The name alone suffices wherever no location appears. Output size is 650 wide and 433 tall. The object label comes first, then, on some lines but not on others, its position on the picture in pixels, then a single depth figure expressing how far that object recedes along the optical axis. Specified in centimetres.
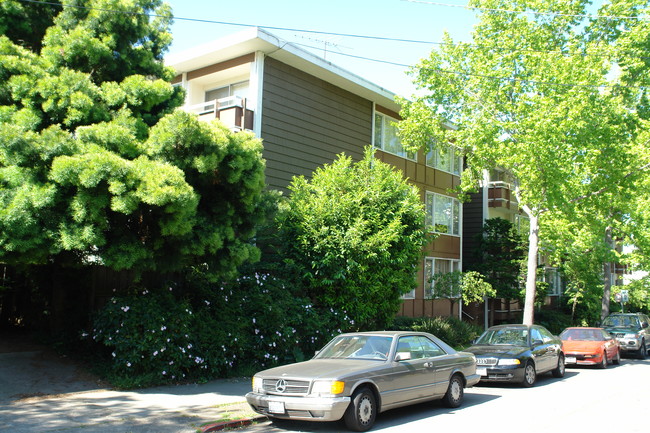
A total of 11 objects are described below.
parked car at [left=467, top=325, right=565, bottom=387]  1265
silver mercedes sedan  797
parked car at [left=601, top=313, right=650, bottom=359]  2147
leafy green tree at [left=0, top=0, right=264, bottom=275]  920
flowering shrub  1071
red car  1738
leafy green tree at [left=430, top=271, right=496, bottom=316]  2342
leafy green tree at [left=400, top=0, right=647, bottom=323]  1892
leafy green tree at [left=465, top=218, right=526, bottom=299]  2749
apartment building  1734
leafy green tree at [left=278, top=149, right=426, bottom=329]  1502
